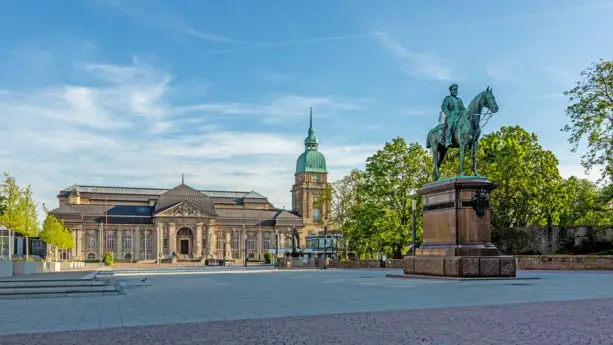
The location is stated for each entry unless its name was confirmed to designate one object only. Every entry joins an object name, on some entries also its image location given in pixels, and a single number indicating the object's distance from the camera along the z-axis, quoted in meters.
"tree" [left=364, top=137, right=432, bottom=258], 56.09
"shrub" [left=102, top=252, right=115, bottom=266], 101.00
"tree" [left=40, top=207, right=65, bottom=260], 86.56
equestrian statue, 26.08
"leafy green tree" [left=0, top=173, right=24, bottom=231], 51.72
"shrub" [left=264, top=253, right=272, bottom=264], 101.15
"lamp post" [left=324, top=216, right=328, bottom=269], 55.64
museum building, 156.12
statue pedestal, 24.92
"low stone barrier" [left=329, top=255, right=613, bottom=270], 39.25
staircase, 19.22
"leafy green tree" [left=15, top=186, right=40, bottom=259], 55.29
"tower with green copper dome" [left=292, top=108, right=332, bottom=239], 186.62
